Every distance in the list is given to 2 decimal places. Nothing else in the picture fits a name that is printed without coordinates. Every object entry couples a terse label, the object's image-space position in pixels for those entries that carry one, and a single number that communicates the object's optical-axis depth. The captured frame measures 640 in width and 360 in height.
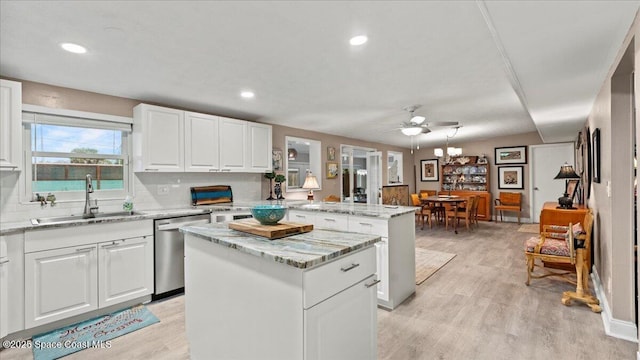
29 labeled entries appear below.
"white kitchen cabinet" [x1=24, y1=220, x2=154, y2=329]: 2.40
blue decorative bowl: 1.82
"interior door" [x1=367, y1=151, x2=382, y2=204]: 8.15
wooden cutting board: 1.68
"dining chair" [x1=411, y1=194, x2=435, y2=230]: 6.92
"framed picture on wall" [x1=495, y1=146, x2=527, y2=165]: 7.67
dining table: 6.34
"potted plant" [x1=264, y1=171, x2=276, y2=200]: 4.88
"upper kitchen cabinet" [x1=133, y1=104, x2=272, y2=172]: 3.41
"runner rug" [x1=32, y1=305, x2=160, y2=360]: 2.21
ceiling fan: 4.08
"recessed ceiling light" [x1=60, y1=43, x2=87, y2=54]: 2.21
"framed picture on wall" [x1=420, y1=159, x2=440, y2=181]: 9.33
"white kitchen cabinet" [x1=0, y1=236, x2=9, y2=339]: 2.23
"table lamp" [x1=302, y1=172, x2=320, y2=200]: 4.92
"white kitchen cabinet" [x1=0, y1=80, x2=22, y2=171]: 2.48
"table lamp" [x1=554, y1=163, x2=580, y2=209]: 4.02
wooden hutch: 7.96
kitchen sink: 2.79
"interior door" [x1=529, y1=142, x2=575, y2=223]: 7.25
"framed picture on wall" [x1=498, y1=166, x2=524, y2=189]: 7.75
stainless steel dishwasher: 3.08
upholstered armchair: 2.85
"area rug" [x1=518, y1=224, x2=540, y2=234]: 6.38
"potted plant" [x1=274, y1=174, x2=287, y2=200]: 4.80
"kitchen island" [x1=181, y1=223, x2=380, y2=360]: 1.30
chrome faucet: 3.07
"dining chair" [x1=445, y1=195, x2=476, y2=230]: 6.36
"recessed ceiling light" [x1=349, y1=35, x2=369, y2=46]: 2.14
